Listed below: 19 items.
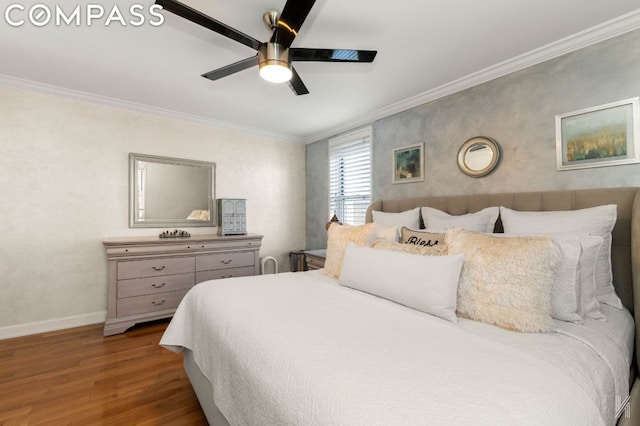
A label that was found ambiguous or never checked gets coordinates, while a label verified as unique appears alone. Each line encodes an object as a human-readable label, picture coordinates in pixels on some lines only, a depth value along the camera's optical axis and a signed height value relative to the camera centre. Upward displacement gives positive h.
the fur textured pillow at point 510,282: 1.19 -0.31
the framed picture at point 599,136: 1.76 +0.51
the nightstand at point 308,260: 3.32 -0.59
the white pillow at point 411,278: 1.35 -0.34
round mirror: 2.37 +0.50
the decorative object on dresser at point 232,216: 3.69 -0.01
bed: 0.73 -0.48
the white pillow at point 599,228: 1.54 -0.09
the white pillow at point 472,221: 2.08 -0.06
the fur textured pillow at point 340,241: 2.08 -0.20
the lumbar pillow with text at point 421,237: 1.91 -0.17
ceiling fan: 1.46 +1.01
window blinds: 3.63 +0.53
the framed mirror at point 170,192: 3.32 +0.30
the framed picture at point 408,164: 2.96 +0.54
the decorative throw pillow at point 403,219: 2.57 -0.05
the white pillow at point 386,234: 2.09 -0.15
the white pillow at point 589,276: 1.36 -0.31
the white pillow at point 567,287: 1.30 -0.35
